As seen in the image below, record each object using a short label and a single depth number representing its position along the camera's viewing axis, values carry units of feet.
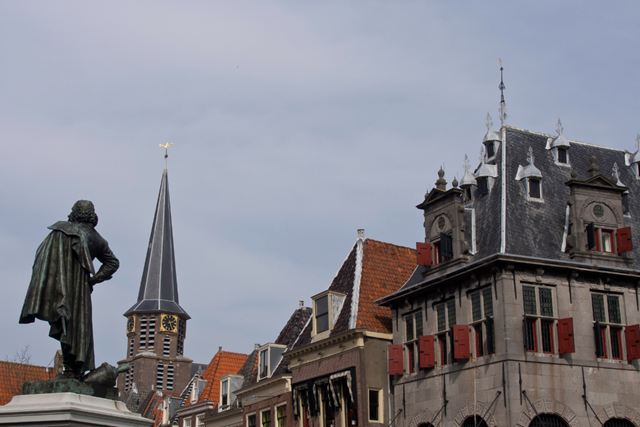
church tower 306.55
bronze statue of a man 30.63
